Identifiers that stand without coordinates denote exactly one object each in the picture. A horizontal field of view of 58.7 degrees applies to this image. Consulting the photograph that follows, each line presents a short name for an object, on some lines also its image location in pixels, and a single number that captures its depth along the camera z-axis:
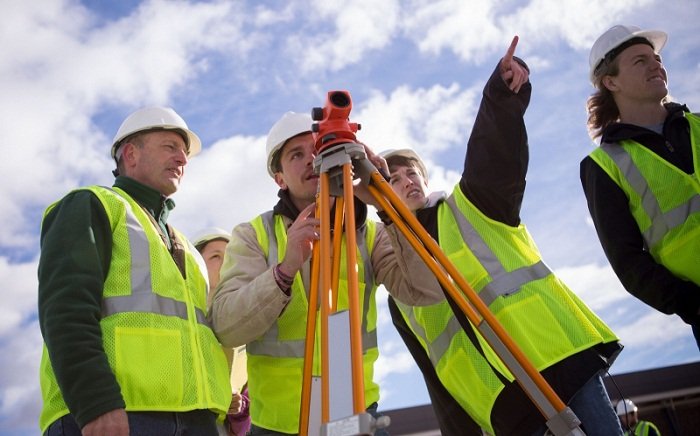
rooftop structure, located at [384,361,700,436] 12.12
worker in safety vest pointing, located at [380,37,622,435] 2.98
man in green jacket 2.46
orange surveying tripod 1.99
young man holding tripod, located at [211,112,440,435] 2.93
